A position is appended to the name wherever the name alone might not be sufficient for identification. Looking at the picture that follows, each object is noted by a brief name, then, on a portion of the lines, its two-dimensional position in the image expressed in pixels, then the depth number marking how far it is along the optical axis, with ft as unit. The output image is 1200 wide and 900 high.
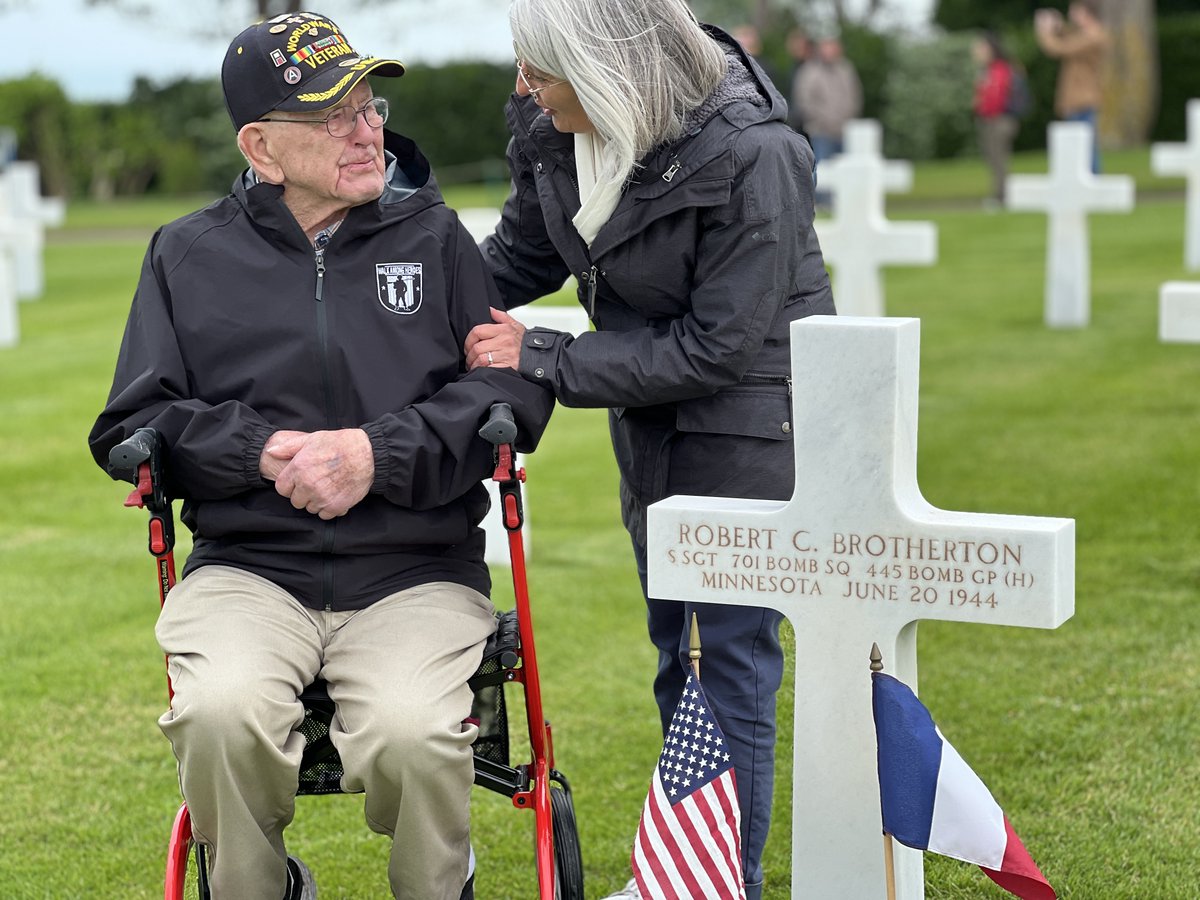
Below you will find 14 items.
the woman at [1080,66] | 58.59
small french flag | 8.66
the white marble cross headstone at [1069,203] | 37.32
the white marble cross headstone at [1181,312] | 15.75
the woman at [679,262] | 9.84
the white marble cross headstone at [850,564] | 8.75
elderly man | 9.68
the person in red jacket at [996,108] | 65.26
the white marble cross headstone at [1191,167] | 44.11
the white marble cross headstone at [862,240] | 32.35
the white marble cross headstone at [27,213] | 51.90
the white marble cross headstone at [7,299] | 40.06
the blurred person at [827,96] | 67.56
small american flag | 9.16
